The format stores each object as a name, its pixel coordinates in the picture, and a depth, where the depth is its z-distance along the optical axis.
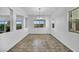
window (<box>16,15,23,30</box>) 3.67
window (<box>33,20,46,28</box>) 7.03
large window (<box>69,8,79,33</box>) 2.34
